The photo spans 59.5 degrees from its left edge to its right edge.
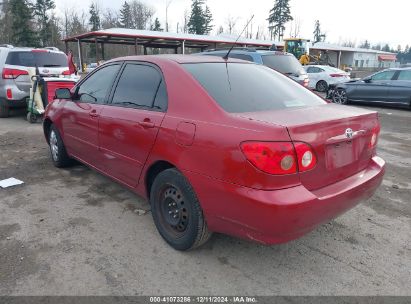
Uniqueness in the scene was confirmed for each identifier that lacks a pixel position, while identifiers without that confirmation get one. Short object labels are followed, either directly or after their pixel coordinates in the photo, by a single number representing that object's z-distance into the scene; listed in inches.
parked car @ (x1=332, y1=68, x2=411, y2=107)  495.5
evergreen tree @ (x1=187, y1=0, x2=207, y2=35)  2711.6
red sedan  94.8
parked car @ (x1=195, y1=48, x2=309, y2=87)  382.3
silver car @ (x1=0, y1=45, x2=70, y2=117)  357.1
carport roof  1070.3
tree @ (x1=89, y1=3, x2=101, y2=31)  2785.4
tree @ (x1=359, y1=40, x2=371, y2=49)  5092.5
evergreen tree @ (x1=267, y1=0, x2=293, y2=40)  2918.3
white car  732.0
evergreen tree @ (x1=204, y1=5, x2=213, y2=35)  2795.3
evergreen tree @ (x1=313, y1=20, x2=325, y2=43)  3865.7
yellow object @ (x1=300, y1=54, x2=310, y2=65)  926.4
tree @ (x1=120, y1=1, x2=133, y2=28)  3016.7
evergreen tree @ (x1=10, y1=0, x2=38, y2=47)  1968.5
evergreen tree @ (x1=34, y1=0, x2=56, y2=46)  2292.1
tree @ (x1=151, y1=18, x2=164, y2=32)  2901.1
